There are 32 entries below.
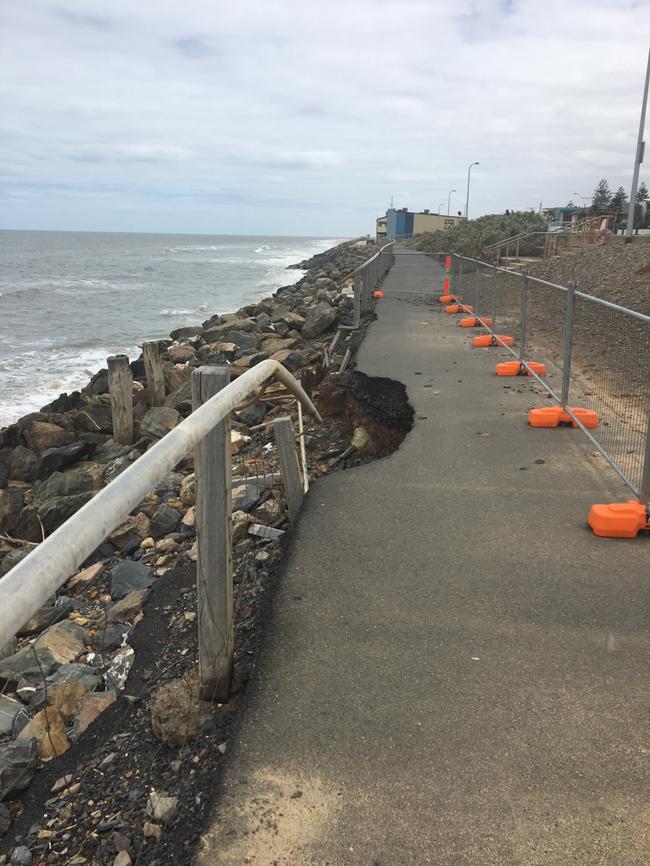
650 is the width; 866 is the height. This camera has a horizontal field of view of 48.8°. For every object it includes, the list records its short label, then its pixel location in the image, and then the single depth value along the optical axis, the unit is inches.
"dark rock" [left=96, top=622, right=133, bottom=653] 185.5
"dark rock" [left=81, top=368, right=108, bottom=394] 588.7
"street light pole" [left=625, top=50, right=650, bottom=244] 1100.5
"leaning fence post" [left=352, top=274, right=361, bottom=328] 566.6
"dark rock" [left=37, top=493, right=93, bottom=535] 327.0
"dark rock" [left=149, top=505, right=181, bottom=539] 256.4
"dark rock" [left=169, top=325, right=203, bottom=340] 877.2
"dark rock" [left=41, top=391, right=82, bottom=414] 542.3
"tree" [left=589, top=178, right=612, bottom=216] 2246.6
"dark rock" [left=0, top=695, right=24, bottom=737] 155.8
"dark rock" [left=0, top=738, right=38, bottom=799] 123.9
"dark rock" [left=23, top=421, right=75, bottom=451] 447.5
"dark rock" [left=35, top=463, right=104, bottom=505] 356.8
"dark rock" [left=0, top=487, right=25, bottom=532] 341.4
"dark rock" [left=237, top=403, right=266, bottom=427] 391.9
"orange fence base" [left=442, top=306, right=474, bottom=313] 657.6
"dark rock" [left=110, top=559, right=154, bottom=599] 220.2
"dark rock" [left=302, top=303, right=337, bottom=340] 652.1
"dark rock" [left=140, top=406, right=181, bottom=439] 419.2
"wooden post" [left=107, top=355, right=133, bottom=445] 439.2
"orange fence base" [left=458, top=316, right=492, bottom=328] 555.9
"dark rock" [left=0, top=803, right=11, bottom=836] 115.2
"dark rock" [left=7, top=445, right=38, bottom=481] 423.5
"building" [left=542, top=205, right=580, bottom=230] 2029.0
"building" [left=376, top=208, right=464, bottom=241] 3253.0
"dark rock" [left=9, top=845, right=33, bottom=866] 100.2
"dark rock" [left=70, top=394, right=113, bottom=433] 490.3
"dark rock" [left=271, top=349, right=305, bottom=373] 485.0
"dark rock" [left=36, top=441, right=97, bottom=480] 411.8
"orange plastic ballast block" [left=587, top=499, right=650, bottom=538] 177.8
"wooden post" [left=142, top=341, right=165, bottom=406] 519.8
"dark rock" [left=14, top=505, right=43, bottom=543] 324.5
